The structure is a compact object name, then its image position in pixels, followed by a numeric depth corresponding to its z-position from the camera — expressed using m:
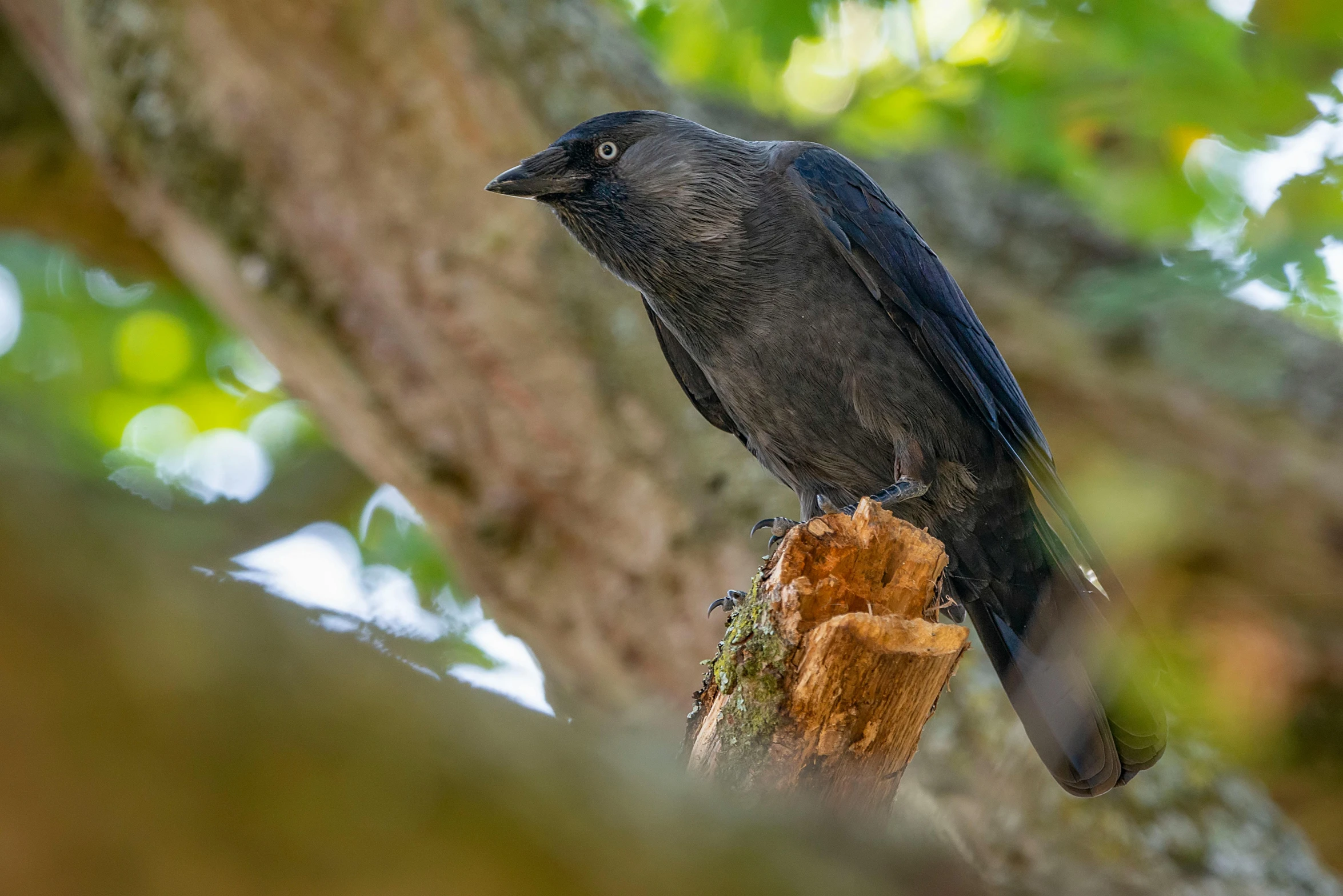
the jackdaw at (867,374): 6.59
